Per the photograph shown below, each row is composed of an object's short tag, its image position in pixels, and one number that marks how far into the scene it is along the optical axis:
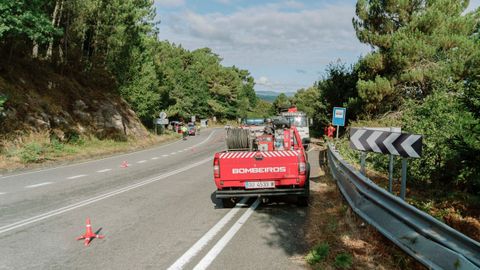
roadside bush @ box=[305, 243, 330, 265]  5.07
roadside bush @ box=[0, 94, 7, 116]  17.47
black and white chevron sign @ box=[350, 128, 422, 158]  6.50
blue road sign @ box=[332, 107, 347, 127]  22.34
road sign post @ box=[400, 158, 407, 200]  6.46
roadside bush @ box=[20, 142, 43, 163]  18.97
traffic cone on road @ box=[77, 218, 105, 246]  6.22
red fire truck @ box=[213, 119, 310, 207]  8.42
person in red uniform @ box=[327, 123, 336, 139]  29.47
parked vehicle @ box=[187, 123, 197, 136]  58.28
